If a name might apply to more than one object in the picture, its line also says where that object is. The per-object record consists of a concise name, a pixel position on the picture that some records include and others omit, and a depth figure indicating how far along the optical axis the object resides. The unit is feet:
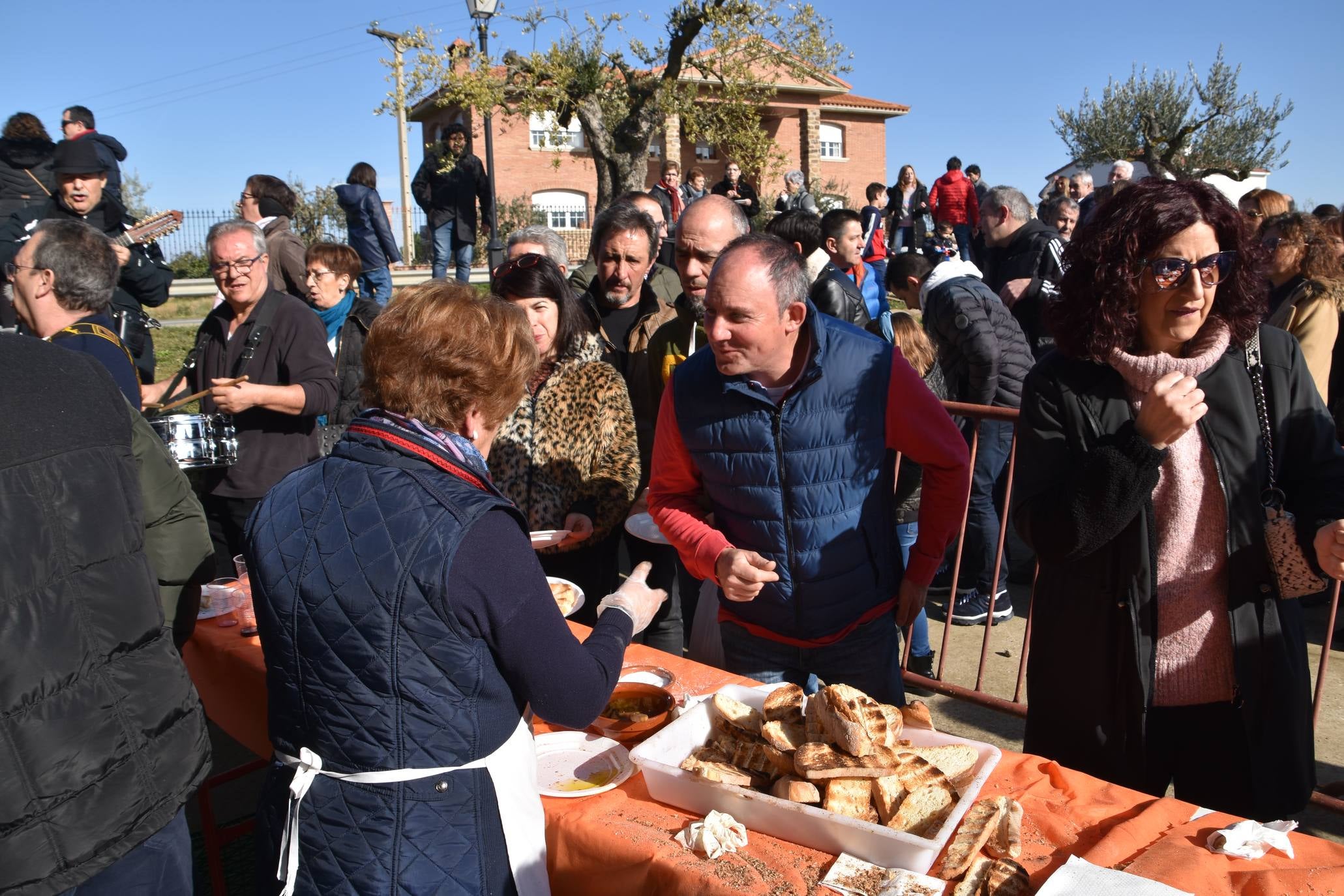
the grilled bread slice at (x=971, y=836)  4.99
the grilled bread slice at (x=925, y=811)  5.19
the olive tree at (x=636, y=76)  56.44
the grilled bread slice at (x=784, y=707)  6.18
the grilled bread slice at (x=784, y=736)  5.83
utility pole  53.42
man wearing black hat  19.25
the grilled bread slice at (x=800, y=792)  5.36
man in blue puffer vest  7.92
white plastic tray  5.04
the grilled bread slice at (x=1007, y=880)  4.86
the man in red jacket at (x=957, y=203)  45.39
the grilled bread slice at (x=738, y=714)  6.31
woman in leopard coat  10.38
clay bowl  6.87
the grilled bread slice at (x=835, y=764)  5.34
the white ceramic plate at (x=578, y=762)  6.36
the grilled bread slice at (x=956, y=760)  5.71
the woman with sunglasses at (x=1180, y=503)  6.72
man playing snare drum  13.19
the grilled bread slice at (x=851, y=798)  5.28
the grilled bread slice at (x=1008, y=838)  5.13
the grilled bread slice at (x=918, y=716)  6.34
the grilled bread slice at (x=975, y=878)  4.88
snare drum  11.70
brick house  114.83
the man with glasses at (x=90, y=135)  22.97
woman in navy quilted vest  5.05
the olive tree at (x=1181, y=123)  110.32
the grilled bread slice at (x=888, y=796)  5.27
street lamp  35.37
